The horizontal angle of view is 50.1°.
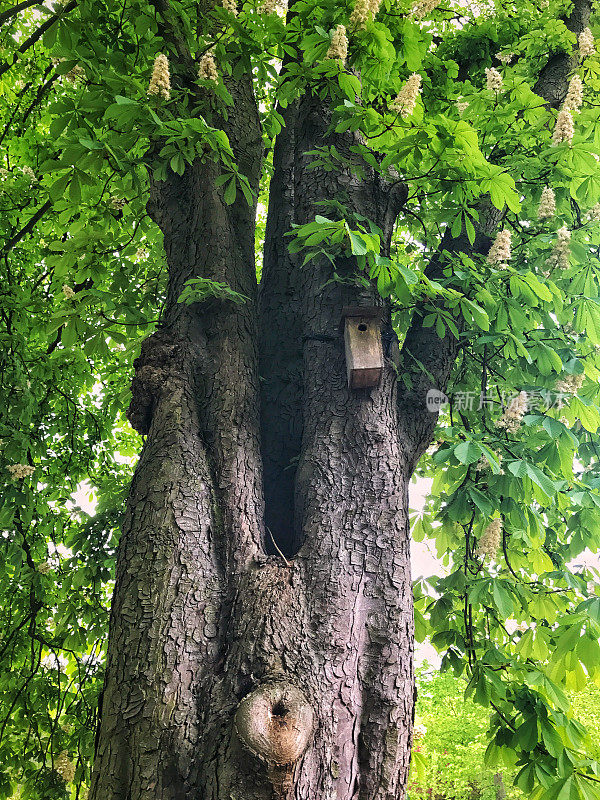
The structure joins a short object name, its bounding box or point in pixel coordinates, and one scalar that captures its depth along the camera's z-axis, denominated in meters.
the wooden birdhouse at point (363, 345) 2.34
